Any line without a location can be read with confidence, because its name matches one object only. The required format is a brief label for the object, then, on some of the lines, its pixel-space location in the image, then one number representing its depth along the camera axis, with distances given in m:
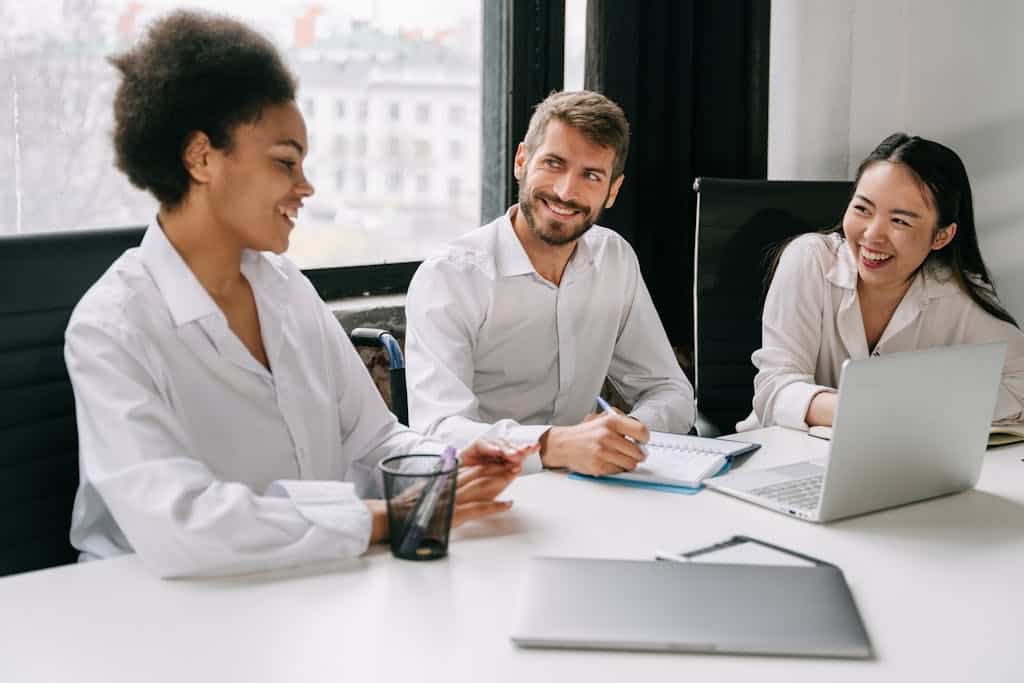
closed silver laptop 1.05
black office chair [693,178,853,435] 2.45
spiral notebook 1.58
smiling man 2.11
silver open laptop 1.38
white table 1.01
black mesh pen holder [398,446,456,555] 1.27
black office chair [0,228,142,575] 1.40
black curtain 2.87
